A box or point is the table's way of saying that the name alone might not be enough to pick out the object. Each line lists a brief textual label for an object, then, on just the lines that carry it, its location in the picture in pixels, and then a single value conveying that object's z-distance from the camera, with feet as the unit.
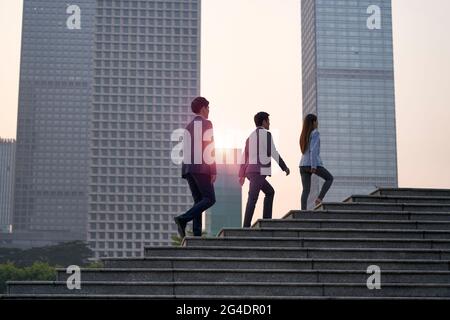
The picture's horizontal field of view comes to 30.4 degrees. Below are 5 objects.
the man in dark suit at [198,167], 43.42
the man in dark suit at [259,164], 46.34
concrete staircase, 37.55
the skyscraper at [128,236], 647.15
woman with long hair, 49.16
